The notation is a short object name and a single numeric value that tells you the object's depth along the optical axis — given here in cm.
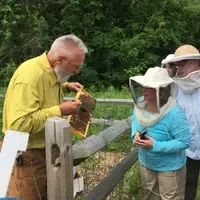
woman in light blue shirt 220
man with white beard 190
